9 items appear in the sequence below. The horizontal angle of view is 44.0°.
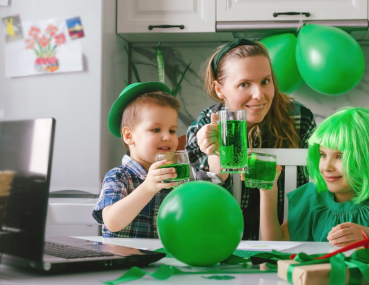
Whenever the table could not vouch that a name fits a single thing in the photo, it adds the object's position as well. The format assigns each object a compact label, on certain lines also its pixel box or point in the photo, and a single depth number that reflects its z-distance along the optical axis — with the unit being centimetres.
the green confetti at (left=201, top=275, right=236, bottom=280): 66
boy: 123
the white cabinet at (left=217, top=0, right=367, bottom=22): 221
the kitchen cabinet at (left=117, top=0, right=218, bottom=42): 231
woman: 148
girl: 122
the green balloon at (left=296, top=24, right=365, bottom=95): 196
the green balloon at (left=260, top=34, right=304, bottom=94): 214
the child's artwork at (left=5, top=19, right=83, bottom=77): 213
